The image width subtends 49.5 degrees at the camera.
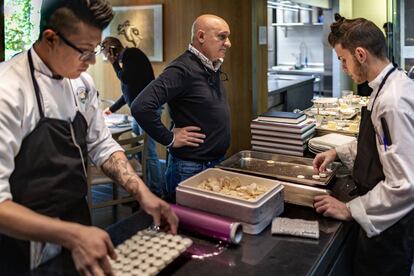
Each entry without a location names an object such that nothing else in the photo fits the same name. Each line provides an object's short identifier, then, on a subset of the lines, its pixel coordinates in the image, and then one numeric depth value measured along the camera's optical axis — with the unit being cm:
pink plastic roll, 125
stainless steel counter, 528
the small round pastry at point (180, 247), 115
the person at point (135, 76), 409
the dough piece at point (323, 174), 177
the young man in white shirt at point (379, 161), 135
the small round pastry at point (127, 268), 105
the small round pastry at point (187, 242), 117
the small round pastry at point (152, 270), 104
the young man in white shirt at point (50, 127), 112
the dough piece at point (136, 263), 107
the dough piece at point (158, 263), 107
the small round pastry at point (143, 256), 110
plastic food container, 133
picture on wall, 506
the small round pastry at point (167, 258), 109
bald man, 219
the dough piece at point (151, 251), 113
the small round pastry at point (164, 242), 117
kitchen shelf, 749
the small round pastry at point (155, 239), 118
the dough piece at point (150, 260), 108
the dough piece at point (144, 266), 106
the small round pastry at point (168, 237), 120
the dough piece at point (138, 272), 103
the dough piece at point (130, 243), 116
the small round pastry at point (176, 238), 119
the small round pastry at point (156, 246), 115
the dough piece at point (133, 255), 111
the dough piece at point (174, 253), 112
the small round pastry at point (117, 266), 105
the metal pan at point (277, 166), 174
